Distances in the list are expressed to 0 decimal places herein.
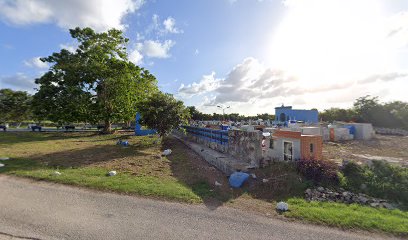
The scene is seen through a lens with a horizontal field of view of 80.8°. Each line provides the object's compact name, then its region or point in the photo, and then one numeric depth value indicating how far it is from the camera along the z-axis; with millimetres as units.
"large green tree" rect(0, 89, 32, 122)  40344
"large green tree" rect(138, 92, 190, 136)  15156
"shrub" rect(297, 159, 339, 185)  8203
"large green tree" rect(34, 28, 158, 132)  23844
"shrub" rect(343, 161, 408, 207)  7867
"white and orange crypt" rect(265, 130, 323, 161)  9406
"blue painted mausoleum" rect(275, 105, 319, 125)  40094
